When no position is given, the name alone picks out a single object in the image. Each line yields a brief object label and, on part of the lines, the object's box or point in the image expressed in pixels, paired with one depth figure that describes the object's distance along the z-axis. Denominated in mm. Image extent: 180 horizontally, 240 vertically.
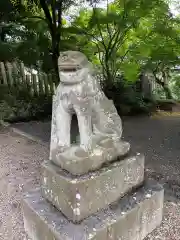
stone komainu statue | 1508
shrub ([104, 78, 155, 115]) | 6352
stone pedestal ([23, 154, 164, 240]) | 1521
